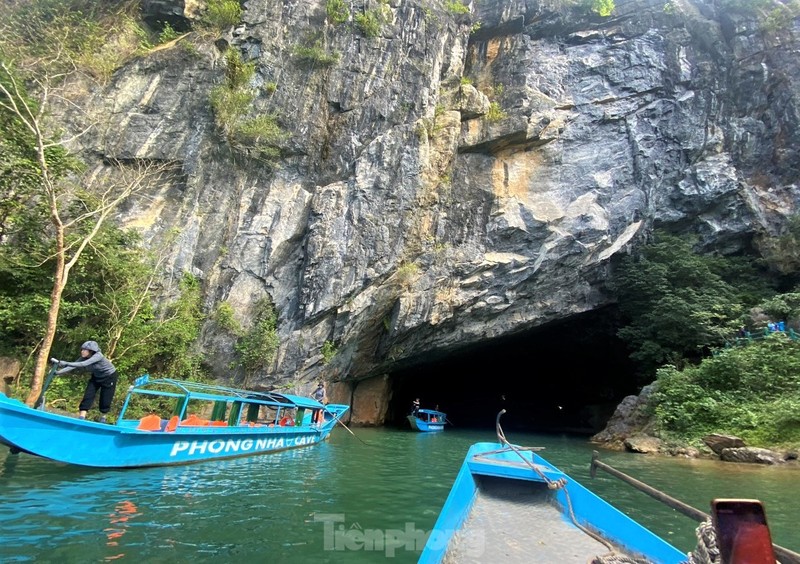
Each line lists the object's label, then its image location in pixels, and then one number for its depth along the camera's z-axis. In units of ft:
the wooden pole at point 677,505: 8.40
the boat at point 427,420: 66.87
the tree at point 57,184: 32.45
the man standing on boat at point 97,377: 24.27
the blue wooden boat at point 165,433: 20.91
